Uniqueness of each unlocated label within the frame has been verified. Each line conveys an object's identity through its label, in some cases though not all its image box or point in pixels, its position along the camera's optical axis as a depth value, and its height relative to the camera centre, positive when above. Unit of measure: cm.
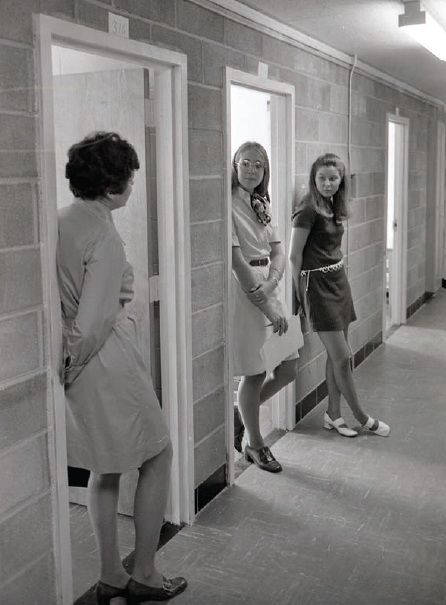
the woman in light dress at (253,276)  364 -34
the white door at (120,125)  262 +32
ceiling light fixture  367 +93
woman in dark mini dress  418 -33
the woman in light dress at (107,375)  234 -55
